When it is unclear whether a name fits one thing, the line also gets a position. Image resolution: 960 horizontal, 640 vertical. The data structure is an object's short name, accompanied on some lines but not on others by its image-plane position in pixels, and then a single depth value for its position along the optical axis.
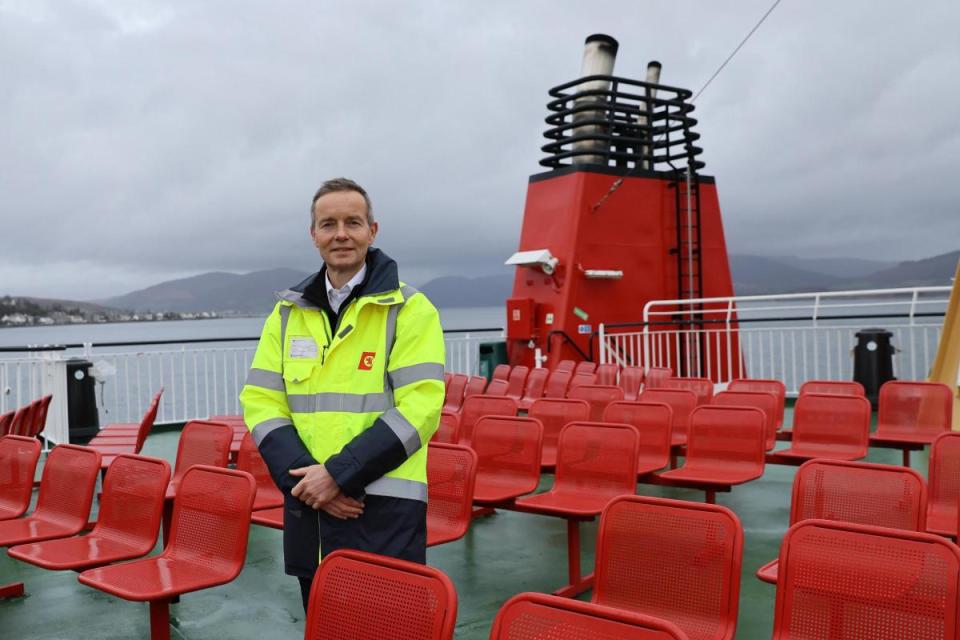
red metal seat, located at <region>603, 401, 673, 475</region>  5.43
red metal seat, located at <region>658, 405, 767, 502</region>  5.01
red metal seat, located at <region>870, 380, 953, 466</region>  5.96
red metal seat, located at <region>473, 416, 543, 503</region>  4.80
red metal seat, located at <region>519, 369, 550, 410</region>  9.20
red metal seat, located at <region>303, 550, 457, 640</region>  2.10
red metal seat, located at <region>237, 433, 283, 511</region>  4.79
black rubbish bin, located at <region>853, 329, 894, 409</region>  10.20
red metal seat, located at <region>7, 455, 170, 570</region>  3.57
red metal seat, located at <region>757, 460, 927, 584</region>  3.31
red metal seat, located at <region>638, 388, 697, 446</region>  6.41
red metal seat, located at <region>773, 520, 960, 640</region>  2.37
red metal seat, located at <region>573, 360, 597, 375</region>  9.81
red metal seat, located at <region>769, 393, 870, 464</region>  5.55
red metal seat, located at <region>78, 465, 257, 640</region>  3.12
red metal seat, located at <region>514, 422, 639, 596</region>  4.18
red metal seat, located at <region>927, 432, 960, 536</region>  3.95
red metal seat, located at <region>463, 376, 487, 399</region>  8.63
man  2.47
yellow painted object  7.59
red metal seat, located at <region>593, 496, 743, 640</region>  2.75
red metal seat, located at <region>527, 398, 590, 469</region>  5.81
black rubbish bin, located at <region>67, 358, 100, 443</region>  9.21
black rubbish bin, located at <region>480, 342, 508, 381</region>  13.36
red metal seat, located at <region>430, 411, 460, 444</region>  5.70
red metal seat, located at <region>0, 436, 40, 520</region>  4.41
